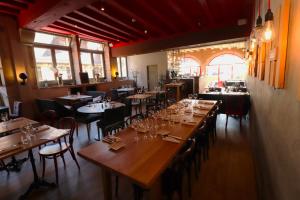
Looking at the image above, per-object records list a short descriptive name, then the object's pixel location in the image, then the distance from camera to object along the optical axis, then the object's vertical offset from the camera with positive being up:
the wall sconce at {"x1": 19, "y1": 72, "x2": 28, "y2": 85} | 5.27 +0.18
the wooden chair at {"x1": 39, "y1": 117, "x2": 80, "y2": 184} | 2.42 -1.07
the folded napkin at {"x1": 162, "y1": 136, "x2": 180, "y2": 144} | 1.82 -0.73
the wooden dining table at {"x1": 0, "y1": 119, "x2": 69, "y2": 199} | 1.82 -0.75
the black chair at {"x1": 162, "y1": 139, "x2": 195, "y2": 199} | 1.64 -1.03
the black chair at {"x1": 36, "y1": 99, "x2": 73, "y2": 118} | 4.97 -0.83
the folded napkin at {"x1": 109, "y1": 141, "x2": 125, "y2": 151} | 1.71 -0.73
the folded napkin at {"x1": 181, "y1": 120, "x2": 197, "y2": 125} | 2.38 -0.70
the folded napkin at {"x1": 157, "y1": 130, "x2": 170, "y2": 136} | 2.02 -0.71
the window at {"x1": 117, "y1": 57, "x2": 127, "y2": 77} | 10.61 +0.83
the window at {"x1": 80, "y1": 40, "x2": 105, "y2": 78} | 7.96 +1.12
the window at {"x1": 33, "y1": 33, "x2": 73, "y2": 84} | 6.21 +0.98
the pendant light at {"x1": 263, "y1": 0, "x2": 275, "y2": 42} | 1.39 +0.42
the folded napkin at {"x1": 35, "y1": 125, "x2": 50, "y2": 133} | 2.41 -0.71
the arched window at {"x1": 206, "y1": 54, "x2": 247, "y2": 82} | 11.70 +0.51
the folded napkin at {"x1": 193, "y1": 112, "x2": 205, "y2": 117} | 2.77 -0.68
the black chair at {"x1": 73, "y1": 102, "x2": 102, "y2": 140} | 3.96 -0.97
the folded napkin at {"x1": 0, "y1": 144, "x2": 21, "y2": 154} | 1.78 -0.75
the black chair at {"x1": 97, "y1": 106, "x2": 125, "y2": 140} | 3.15 -0.77
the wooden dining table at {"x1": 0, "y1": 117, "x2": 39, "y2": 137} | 2.57 -0.72
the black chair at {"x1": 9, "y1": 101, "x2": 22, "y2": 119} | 4.39 -0.76
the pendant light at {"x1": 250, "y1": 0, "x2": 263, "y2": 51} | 1.83 +0.53
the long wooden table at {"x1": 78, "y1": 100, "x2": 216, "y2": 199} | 1.29 -0.75
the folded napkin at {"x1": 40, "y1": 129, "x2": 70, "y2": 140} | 2.15 -0.74
